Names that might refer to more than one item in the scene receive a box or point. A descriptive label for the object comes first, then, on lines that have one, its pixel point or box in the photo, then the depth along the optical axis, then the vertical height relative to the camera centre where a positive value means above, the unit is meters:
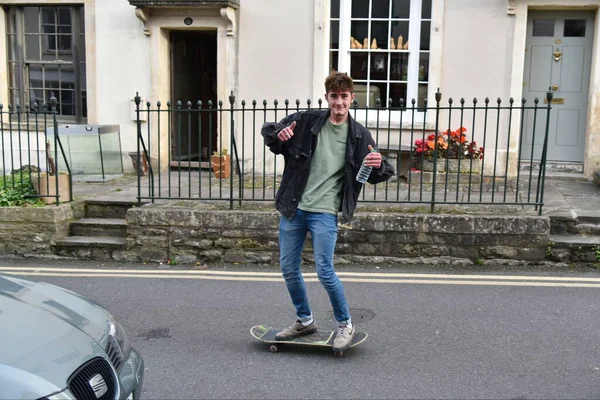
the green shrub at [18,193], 7.87 -1.25
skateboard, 4.73 -1.76
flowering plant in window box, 9.73 -0.85
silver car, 2.75 -1.18
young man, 4.58 -0.59
